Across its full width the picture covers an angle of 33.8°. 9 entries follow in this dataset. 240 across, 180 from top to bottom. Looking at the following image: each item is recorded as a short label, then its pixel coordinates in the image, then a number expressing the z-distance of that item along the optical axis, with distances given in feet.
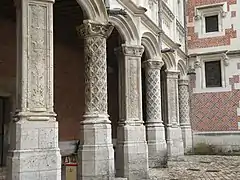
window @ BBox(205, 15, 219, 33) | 53.01
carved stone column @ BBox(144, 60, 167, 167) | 33.50
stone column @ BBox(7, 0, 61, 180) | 16.28
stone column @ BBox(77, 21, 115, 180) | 22.33
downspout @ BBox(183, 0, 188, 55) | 53.67
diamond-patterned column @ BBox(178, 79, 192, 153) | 48.33
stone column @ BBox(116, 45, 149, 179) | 26.68
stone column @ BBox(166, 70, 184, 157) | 40.47
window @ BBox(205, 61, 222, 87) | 51.57
